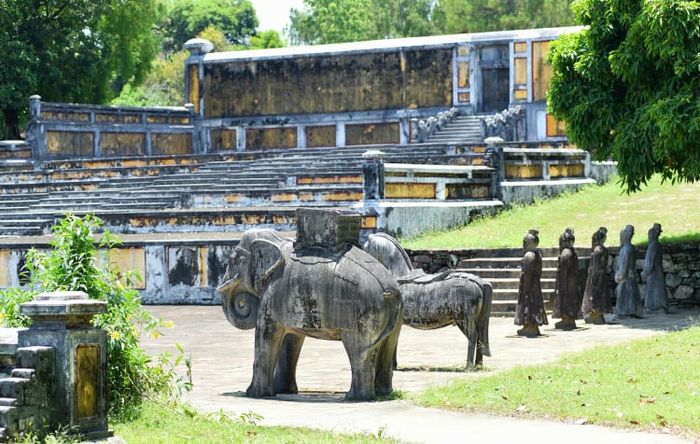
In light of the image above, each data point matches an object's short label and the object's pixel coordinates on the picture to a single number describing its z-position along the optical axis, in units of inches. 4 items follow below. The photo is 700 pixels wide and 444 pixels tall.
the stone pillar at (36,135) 1603.1
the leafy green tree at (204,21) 3410.4
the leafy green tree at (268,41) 3112.0
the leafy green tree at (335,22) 2842.0
